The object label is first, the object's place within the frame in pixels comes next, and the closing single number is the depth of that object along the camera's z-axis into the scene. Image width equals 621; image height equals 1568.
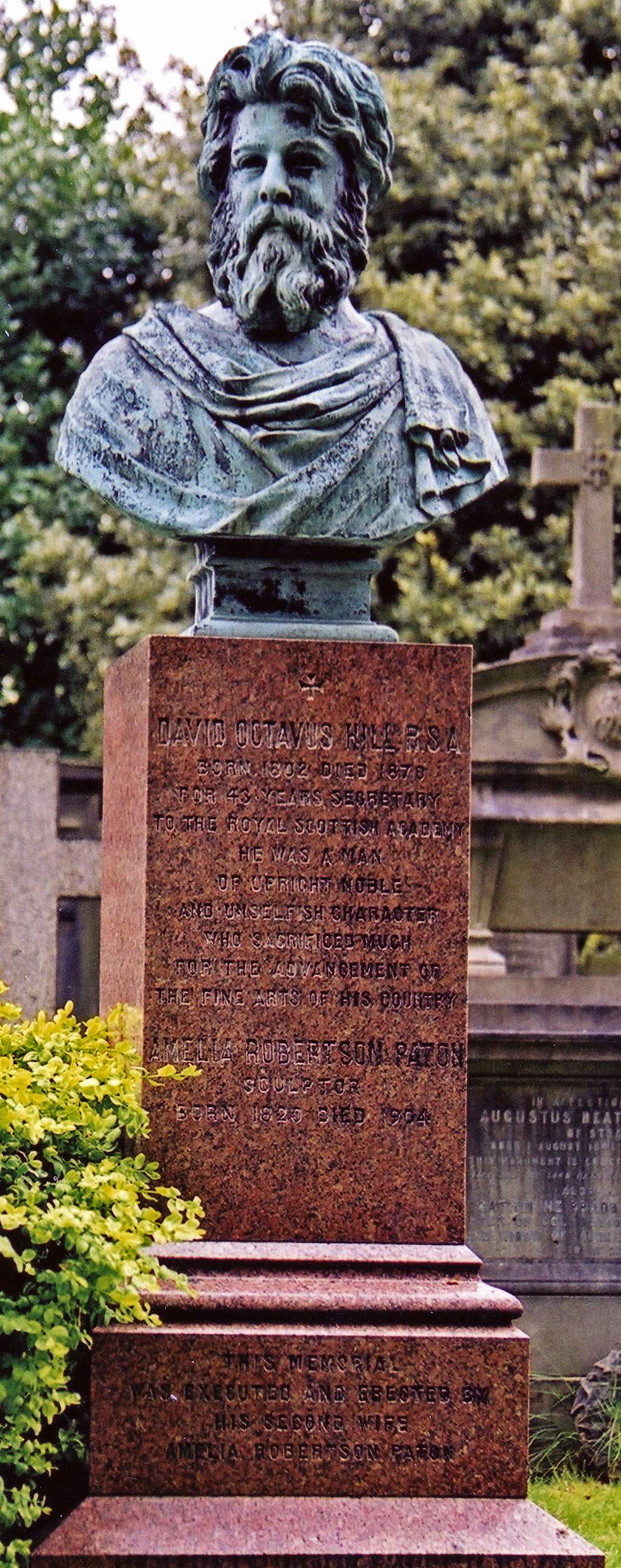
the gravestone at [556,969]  7.02
